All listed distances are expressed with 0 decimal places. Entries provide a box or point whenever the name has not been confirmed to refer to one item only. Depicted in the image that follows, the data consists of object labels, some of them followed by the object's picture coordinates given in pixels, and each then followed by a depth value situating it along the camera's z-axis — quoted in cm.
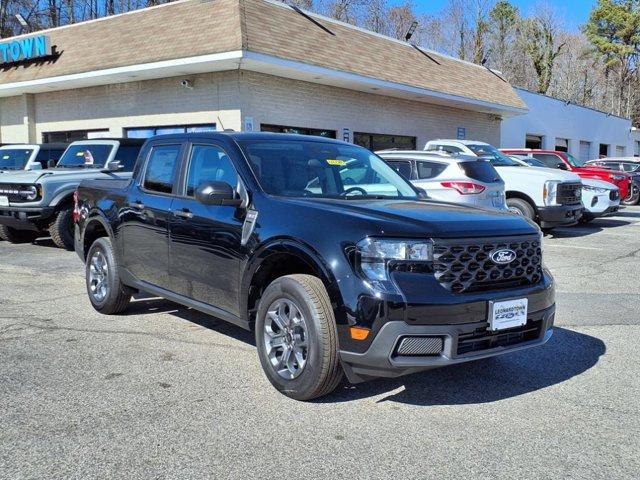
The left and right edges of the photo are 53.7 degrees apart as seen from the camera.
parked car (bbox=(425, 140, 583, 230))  1282
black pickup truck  381
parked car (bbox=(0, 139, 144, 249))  1062
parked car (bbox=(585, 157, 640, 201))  2325
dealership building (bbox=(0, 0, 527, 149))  1574
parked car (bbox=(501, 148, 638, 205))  1844
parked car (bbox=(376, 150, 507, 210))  1088
